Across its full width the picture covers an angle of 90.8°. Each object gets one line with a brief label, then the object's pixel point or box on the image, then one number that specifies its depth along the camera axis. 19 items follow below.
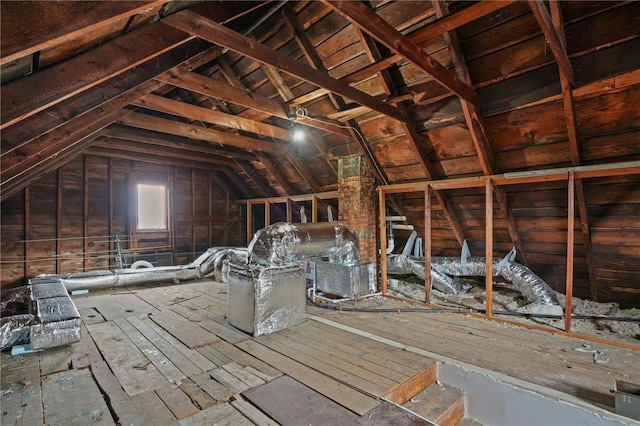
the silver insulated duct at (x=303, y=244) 3.21
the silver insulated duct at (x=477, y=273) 3.63
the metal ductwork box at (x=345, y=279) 4.07
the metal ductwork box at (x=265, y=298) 2.85
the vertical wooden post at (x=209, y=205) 7.23
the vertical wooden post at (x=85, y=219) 5.70
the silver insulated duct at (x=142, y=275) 4.27
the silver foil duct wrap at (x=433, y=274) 4.43
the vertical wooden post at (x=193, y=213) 6.96
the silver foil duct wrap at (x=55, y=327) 2.37
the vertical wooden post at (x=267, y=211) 6.62
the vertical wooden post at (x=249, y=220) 7.12
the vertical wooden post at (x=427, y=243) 3.72
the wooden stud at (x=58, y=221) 5.44
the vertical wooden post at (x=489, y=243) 3.25
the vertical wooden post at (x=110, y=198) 5.95
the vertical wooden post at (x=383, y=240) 4.20
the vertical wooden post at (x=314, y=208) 5.49
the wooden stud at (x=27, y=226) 5.15
